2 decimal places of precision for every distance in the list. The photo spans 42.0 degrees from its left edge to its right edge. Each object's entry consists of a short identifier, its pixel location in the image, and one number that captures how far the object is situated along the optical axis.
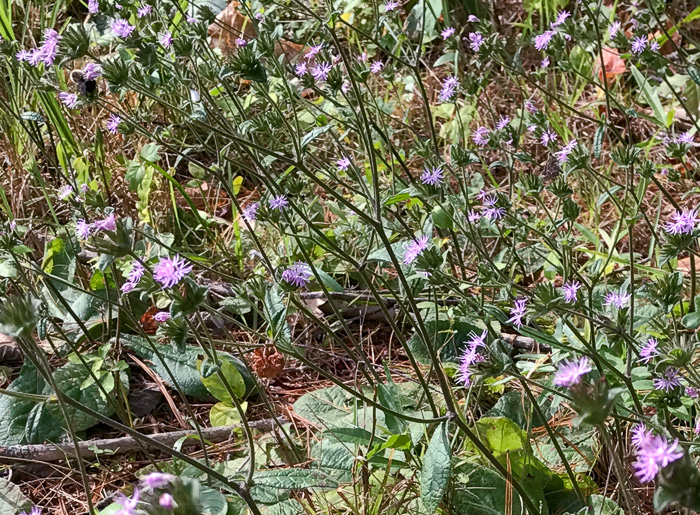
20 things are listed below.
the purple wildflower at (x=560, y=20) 0.86
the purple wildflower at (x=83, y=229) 0.73
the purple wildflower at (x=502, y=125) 0.84
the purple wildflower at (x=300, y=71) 0.76
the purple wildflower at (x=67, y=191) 0.81
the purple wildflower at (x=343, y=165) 0.86
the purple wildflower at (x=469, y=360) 0.60
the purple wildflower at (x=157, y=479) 0.42
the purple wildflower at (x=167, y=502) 0.40
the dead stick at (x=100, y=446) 0.75
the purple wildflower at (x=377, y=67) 1.00
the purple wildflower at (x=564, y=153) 0.76
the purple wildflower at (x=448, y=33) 0.91
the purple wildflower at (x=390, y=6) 0.91
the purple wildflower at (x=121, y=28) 0.75
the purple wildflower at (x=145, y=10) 0.79
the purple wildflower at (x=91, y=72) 0.65
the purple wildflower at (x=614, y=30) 0.82
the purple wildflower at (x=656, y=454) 0.38
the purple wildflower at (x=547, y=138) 0.79
